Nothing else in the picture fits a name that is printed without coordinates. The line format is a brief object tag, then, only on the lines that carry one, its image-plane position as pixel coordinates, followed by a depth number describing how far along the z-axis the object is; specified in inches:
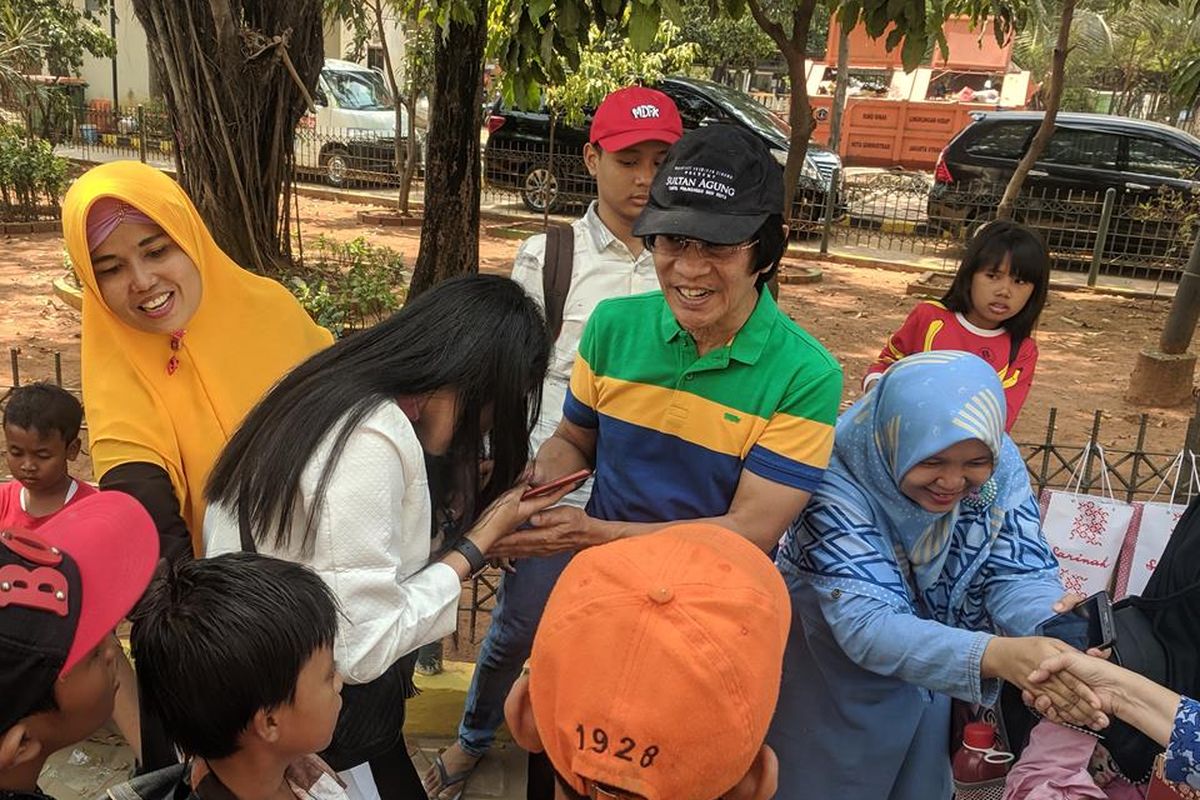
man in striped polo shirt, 70.0
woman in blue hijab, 65.8
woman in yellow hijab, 74.9
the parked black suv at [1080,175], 405.7
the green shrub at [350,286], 233.5
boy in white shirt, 100.0
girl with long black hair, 59.1
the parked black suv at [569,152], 447.5
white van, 552.4
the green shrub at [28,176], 410.0
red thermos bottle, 72.6
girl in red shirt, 131.4
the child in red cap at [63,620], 47.4
